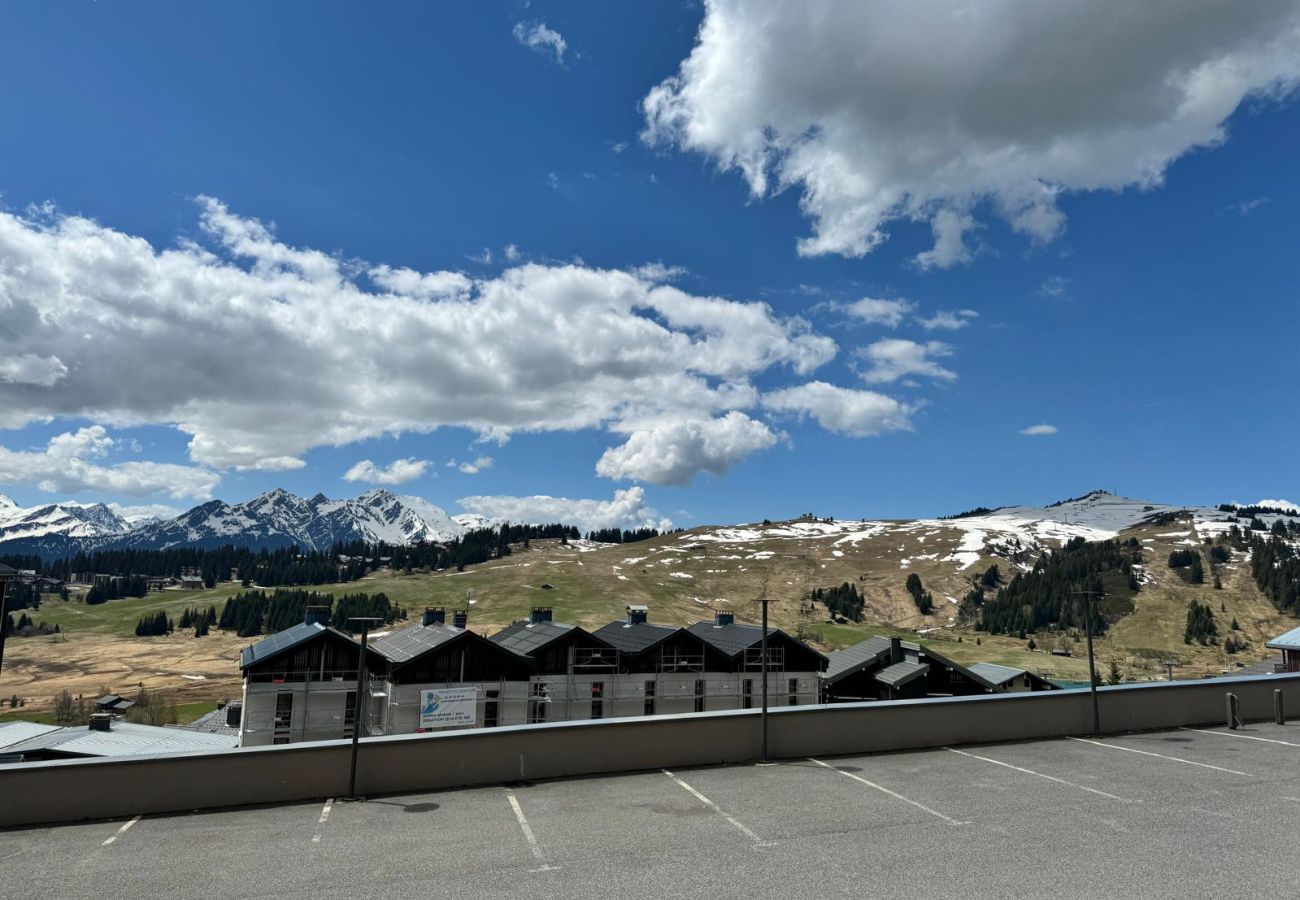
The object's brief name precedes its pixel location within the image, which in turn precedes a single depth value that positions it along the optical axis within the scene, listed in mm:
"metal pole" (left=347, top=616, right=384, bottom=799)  15932
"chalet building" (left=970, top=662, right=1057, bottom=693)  74312
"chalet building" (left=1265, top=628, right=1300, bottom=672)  63625
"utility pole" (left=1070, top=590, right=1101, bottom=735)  23094
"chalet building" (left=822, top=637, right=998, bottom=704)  64875
